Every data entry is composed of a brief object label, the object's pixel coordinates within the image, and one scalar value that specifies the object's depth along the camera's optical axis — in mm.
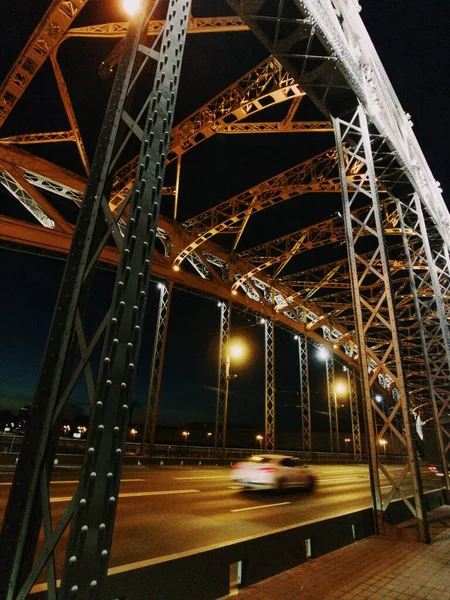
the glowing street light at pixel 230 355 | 22359
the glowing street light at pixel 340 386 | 32278
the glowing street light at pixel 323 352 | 34875
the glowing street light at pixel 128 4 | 5125
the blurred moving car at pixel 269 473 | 12055
